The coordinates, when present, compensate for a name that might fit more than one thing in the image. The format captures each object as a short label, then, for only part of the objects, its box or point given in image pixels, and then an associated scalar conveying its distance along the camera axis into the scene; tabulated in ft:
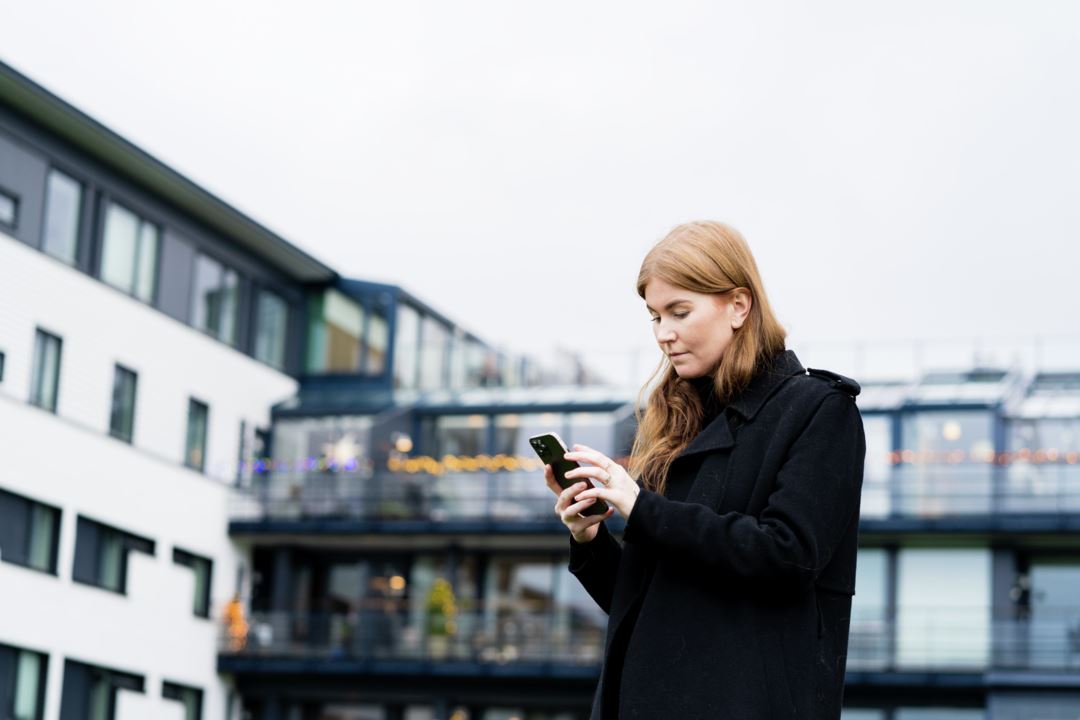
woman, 10.04
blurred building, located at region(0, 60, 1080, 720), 101.81
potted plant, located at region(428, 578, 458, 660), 115.75
